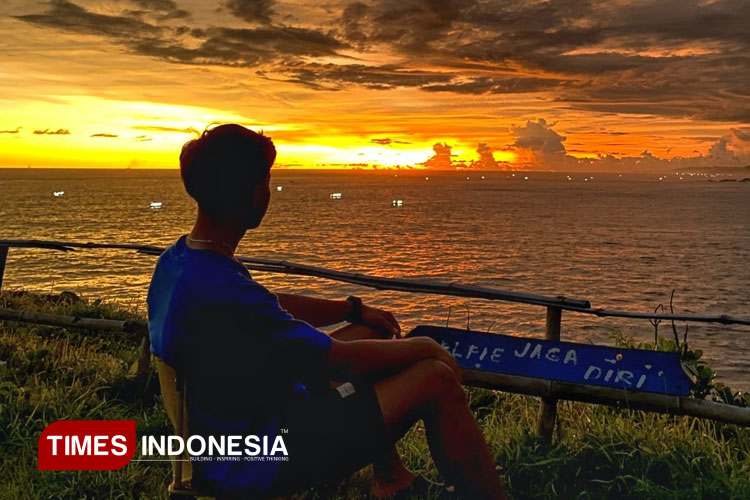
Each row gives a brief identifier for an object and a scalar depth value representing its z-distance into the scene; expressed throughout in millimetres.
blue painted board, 3465
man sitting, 2344
